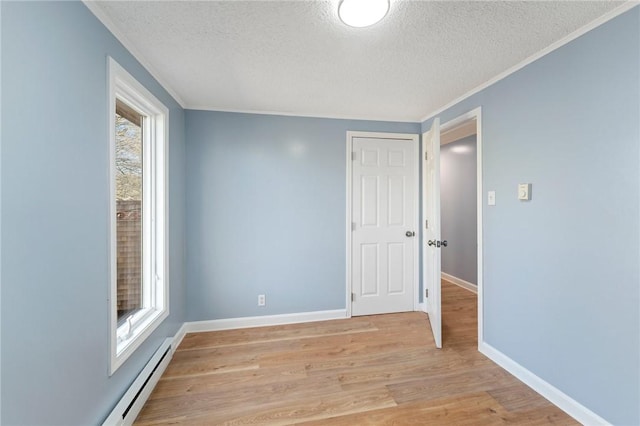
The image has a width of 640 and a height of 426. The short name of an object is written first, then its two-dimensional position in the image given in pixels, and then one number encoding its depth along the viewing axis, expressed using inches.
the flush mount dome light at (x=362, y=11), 49.3
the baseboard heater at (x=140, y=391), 54.6
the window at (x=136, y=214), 58.7
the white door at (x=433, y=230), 92.5
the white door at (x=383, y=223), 119.3
